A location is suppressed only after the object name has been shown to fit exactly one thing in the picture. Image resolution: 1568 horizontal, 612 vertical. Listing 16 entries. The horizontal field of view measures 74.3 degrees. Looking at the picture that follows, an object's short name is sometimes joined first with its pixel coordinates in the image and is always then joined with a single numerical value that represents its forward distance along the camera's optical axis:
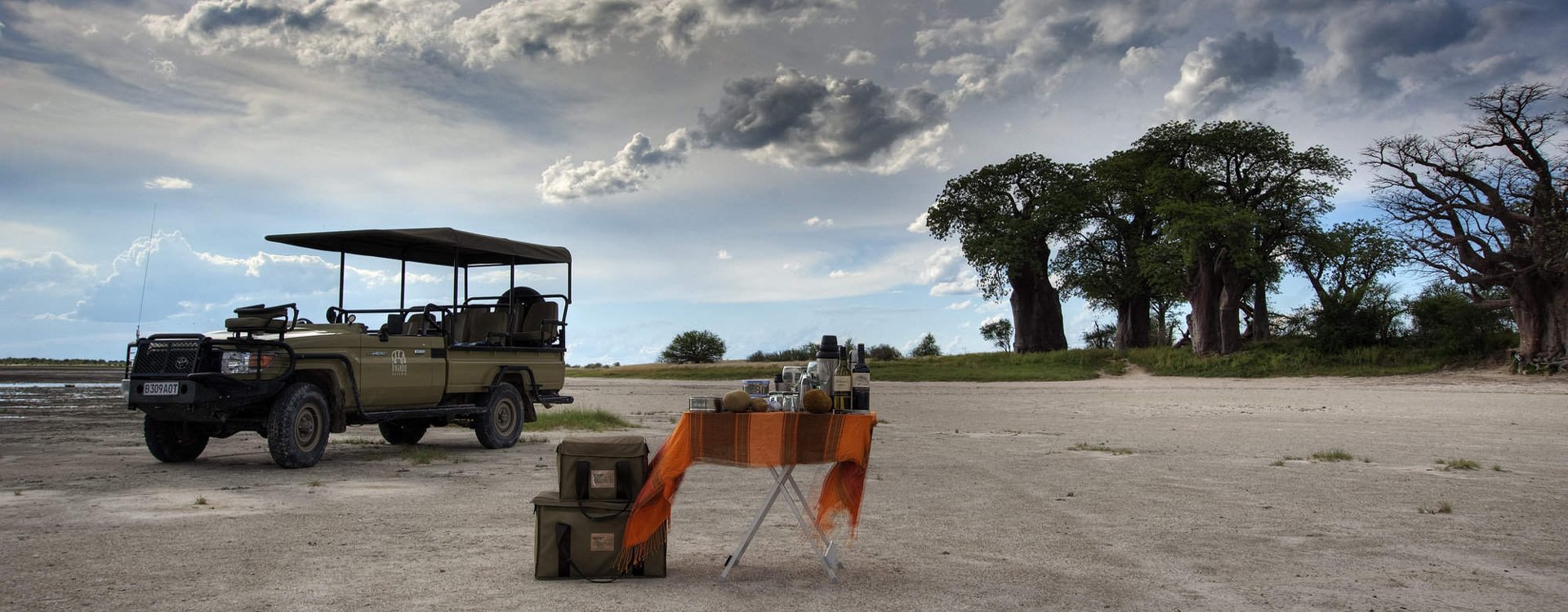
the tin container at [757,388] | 6.30
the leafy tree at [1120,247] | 49.19
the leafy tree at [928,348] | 69.74
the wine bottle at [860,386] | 6.02
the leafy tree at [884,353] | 55.81
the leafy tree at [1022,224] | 50.25
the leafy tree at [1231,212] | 41.12
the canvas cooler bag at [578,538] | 5.92
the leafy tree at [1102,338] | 74.56
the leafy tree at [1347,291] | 40.38
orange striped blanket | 5.73
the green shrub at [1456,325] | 37.19
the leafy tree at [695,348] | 67.12
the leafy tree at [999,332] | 88.25
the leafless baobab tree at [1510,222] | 34.09
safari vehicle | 11.22
